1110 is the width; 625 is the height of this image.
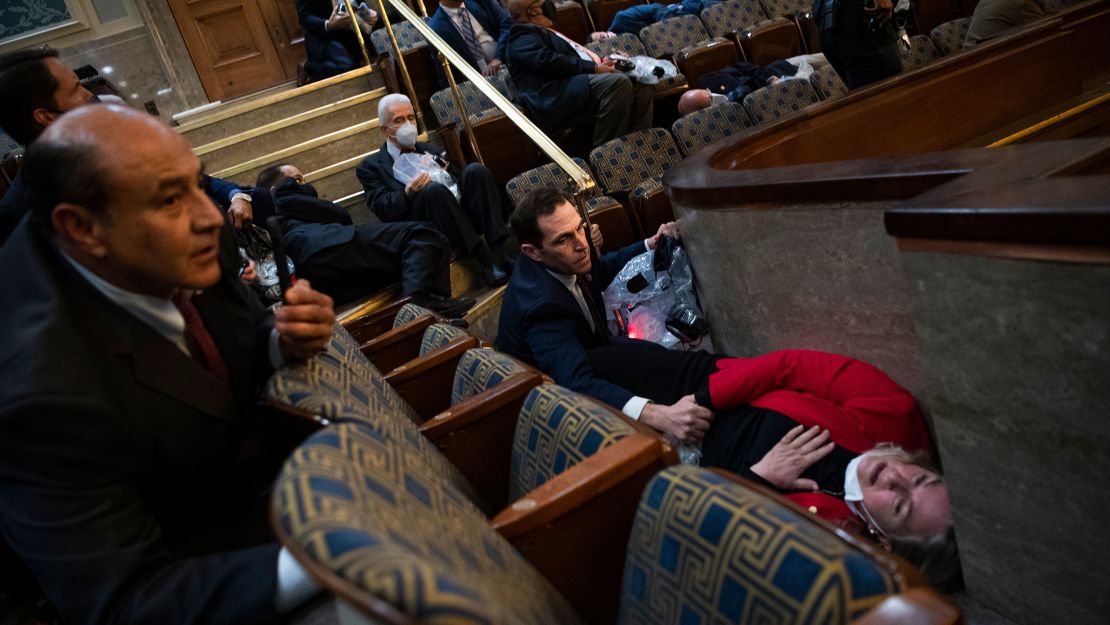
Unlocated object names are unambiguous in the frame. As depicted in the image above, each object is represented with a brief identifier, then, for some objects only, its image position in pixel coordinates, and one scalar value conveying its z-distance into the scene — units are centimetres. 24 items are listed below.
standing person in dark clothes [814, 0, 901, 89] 217
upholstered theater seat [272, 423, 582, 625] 35
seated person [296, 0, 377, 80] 341
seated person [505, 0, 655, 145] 278
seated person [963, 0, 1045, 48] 250
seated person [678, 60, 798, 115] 308
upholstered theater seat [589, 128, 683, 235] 264
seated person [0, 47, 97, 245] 113
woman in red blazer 93
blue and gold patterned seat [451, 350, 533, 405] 99
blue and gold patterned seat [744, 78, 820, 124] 288
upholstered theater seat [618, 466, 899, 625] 49
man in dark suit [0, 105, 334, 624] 55
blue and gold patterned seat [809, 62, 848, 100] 312
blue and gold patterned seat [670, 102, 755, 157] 278
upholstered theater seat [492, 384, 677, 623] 66
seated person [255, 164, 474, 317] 213
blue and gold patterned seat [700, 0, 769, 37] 394
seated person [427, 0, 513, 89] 319
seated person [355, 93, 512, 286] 234
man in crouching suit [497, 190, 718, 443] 121
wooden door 414
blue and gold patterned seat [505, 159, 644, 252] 226
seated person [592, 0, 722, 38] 391
